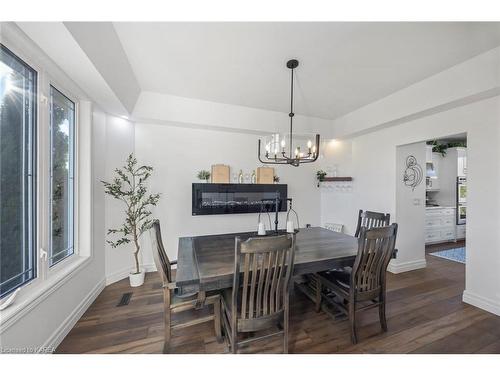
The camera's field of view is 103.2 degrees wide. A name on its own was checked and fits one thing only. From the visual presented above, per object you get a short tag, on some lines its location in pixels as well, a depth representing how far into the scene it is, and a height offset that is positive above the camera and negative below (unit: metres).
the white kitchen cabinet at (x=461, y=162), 4.75 +0.62
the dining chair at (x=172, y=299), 1.59 -0.98
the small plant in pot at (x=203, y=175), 3.48 +0.19
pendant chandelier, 2.12 +0.44
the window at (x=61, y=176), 1.96 +0.09
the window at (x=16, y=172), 1.41 +0.10
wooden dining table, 1.44 -0.66
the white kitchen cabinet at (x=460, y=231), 4.86 -1.07
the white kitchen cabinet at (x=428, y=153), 4.62 +0.80
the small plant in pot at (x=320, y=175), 4.27 +0.25
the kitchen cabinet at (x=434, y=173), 4.80 +0.35
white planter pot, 2.76 -1.32
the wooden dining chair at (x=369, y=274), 1.71 -0.80
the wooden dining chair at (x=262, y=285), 1.38 -0.74
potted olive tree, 2.77 -0.21
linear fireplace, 3.50 -0.22
